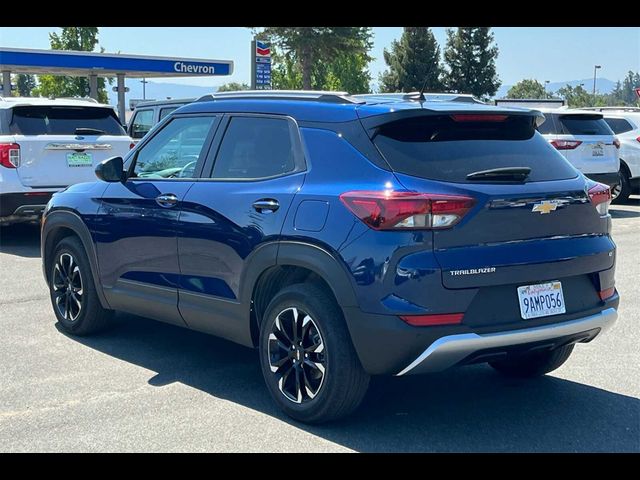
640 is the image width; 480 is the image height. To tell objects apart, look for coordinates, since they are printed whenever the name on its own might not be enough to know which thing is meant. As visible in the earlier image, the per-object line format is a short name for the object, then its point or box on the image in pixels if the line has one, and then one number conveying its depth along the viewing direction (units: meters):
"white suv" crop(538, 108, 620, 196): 14.42
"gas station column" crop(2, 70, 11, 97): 29.38
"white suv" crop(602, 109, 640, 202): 16.22
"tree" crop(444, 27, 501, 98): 63.75
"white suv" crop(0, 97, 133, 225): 10.14
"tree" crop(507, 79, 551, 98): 103.50
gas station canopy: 26.94
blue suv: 3.94
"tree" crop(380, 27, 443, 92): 60.19
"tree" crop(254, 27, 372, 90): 39.78
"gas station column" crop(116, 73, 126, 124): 30.89
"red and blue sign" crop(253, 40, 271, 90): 19.70
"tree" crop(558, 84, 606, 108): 103.10
